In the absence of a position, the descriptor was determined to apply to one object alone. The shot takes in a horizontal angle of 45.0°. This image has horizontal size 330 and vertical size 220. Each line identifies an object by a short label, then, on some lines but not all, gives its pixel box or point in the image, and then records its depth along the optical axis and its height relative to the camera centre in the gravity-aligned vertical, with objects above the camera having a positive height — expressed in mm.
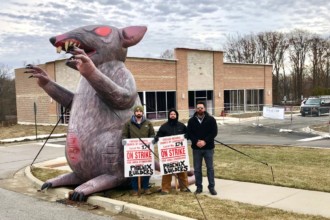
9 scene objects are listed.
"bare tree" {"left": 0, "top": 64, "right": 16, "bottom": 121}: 53281 +171
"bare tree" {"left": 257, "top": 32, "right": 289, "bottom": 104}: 67188 +7557
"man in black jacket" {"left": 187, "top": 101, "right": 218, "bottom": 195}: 6789 -684
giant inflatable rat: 6945 -271
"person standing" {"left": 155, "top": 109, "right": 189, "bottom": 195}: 7117 -657
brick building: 29359 +923
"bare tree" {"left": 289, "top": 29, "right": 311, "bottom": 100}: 67688 +6555
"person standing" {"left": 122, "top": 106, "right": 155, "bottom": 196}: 6996 -578
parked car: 34500 -1118
